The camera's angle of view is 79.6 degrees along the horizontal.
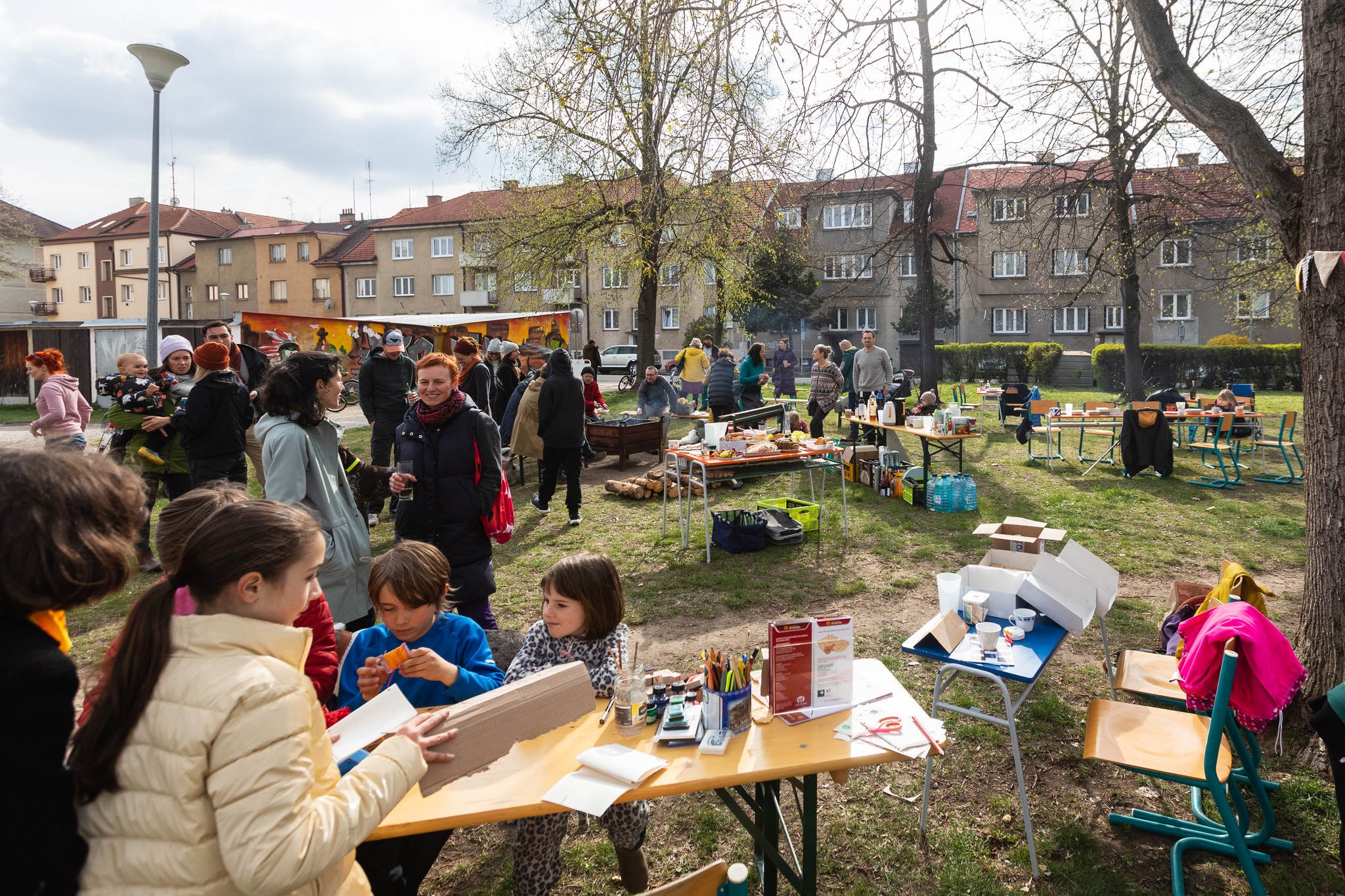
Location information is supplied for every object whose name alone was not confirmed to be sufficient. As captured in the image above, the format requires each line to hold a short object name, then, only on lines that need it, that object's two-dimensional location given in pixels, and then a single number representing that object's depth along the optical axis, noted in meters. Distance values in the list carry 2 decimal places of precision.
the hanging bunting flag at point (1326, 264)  3.30
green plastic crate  7.81
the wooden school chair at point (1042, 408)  11.71
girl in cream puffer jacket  1.36
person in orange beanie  5.69
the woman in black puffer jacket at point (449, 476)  4.14
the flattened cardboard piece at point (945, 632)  3.19
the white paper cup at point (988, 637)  3.14
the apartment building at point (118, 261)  46.91
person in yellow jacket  16.20
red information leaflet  2.46
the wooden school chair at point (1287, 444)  9.95
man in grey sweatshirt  12.72
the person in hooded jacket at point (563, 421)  8.10
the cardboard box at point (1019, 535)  4.68
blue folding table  2.92
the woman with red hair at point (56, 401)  7.71
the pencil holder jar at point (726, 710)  2.37
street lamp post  7.84
